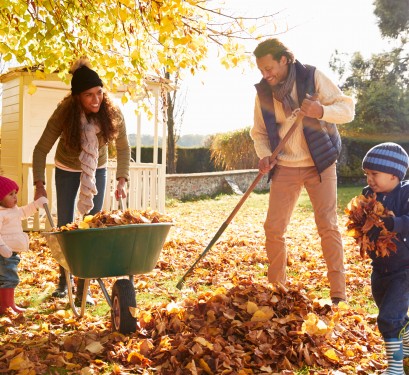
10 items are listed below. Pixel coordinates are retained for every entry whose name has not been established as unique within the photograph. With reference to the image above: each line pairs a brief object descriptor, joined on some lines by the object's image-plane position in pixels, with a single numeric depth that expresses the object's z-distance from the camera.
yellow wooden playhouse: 10.05
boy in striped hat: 2.88
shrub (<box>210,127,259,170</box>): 21.38
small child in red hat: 4.30
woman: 4.22
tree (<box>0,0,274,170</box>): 4.41
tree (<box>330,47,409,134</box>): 20.59
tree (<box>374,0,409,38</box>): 19.62
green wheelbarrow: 3.40
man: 3.84
